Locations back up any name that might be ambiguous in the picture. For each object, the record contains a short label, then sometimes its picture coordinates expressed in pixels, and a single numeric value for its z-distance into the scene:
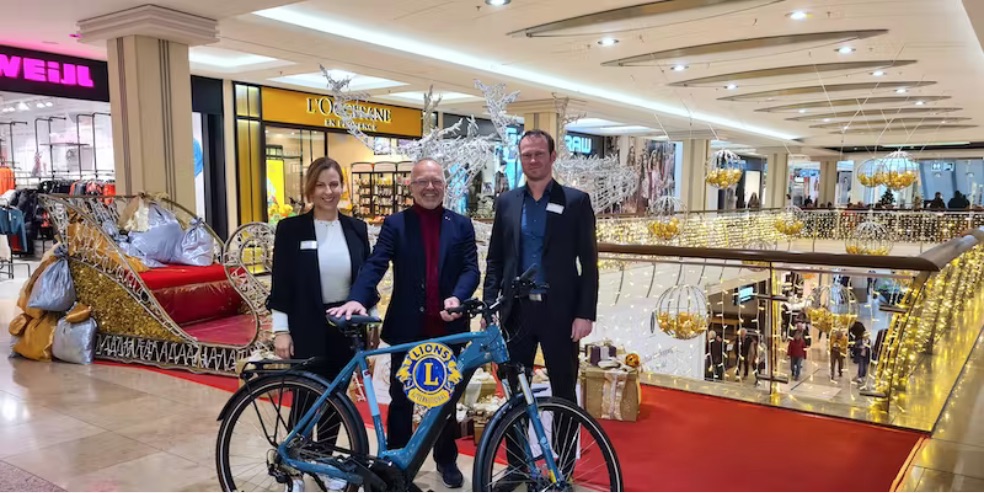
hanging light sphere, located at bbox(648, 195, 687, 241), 11.15
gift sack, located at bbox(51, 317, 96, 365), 4.99
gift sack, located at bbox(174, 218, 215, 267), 5.94
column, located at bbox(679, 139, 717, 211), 19.48
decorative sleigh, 4.60
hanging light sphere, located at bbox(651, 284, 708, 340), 4.94
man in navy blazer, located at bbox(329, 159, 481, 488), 2.66
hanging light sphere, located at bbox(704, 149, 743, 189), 12.05
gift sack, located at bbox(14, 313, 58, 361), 5.03
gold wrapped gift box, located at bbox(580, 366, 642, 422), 3.67
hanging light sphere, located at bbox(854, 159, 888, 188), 11.66
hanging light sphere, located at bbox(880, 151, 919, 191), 10.64
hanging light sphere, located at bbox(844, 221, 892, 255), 11.38
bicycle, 2.32
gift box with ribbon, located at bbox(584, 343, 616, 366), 3.95
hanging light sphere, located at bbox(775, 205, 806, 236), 14.05
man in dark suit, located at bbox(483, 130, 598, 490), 2.62
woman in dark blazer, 2.65
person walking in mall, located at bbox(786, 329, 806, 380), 6.80
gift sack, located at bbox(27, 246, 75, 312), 5.09
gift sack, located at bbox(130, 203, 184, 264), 5.79
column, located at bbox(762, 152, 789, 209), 26.25
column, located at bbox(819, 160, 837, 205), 28.88
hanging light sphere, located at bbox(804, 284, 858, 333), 5.21
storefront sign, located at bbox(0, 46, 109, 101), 8.11
